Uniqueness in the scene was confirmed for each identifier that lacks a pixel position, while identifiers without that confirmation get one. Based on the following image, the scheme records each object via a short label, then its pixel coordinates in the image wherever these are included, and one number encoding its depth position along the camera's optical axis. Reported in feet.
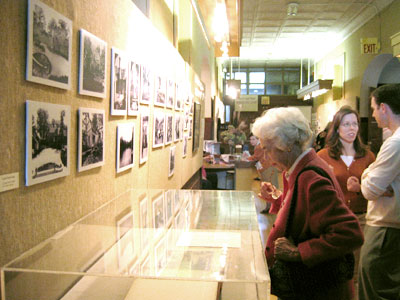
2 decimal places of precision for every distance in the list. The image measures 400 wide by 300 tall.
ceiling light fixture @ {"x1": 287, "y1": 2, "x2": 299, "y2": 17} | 31.30
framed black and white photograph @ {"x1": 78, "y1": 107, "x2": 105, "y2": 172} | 5.83
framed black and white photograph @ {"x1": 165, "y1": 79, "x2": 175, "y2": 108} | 12.07
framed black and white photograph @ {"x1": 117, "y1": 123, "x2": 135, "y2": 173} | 7.64
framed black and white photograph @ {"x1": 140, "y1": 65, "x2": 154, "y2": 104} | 8.99
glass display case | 3.94
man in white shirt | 8.84
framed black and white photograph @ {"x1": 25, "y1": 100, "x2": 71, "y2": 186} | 4.49
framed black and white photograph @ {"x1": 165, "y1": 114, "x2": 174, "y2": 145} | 12.11
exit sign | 29.99
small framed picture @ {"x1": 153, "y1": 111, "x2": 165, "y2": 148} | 10.63
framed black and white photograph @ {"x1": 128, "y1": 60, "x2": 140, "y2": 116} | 8.05
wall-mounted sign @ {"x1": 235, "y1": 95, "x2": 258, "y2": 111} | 68.28
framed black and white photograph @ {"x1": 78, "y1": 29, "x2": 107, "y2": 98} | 5.77
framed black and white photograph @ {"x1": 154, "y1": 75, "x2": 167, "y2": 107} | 10.53
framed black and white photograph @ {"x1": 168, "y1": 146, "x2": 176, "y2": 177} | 13.10
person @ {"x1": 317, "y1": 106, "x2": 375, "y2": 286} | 10.90
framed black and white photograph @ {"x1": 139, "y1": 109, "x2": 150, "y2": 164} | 9.23
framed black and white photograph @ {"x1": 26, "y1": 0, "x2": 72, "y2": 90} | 4.44
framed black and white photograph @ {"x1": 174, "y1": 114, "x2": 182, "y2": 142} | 13.89
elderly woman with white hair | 6.09
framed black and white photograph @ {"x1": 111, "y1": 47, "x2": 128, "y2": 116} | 7.05
